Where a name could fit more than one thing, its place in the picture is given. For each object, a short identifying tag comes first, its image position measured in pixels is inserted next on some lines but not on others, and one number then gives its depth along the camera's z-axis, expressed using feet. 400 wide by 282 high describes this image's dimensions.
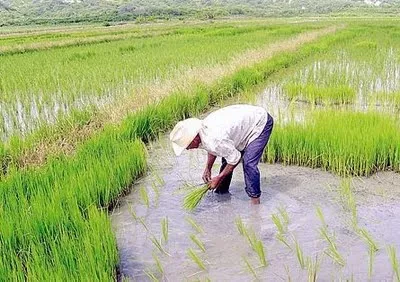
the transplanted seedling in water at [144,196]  10.75
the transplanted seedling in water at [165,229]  8.96
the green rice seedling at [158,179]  12.05
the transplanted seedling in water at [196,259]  7.87
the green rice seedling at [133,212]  10.03
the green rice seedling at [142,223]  9.48
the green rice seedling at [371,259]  7.52
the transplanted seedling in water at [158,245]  8.47
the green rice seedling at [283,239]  8.47
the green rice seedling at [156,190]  11.09
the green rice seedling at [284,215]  9.44
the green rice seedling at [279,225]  9.01
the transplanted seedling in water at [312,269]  7.32
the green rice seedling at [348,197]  9.64
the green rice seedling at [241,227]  9.02
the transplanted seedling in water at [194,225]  9.28
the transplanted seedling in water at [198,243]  8.47
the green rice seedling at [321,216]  9.31
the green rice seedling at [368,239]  8.25
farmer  9.11
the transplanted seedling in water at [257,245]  7.94
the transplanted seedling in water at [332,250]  7.91
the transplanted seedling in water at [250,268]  7.58
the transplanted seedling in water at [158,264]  7.81
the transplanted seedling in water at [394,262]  7.20
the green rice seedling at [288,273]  7.37
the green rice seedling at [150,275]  7.47
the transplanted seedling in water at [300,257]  7.79
